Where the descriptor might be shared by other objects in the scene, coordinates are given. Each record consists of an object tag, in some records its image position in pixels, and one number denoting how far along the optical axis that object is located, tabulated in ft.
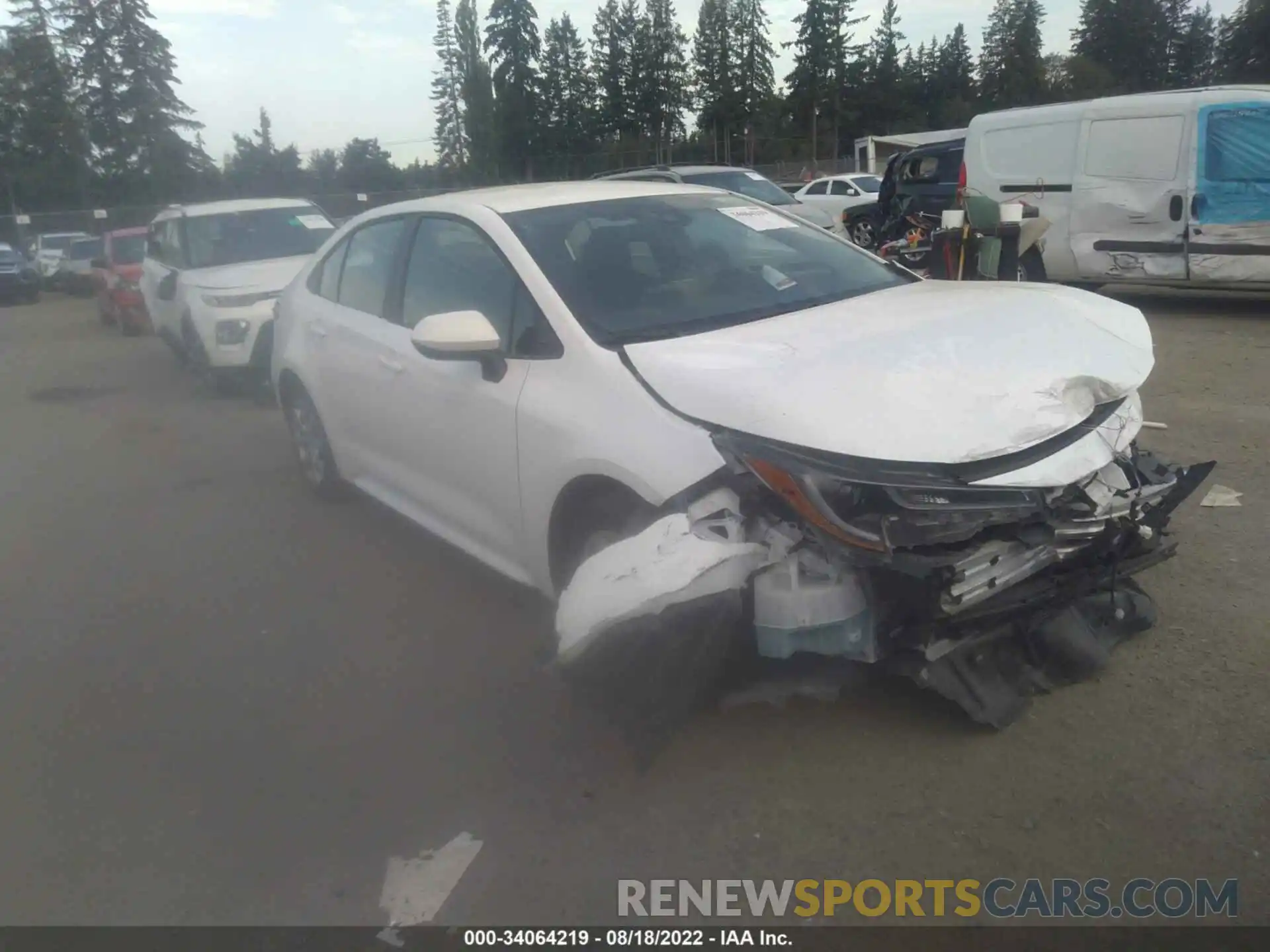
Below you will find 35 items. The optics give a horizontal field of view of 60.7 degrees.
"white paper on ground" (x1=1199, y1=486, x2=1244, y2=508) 16.34
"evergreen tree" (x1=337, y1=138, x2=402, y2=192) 169.68
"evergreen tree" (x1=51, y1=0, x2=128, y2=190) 172.76
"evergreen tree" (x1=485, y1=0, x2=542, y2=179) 188.96
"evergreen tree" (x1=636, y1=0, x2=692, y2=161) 204.33
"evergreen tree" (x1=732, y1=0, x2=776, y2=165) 214.07
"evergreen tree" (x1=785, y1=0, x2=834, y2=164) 220.84
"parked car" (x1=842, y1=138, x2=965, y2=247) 51.13
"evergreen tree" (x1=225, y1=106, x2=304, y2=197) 164.35
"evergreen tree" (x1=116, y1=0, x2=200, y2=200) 173.27
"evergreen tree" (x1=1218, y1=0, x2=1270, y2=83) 168.04
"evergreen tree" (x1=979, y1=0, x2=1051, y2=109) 226.17
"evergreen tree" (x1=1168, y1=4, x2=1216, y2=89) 214.90
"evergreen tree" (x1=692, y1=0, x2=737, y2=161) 209.67
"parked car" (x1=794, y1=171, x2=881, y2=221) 74.95
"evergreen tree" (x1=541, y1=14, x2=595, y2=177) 192.65
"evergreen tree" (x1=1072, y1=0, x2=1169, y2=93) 222.69
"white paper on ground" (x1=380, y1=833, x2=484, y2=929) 9.19
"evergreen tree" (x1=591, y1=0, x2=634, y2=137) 203.51
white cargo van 31.22
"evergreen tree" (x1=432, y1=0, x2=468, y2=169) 262.67
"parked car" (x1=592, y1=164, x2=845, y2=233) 46.64
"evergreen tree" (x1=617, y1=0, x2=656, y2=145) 203.00
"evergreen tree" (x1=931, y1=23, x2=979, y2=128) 224.29
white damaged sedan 9.62
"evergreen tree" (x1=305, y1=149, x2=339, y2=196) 171.01
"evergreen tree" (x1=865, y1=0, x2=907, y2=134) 223.71
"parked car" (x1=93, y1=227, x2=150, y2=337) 52.80
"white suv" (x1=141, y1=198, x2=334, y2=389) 31.81
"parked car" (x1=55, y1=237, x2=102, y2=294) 91.25
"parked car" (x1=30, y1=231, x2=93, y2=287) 103.76
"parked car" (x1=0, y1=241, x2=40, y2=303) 86.53
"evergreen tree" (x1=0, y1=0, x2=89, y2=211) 164.04
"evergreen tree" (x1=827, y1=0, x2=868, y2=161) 220.84
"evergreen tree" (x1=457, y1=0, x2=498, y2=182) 189.47
